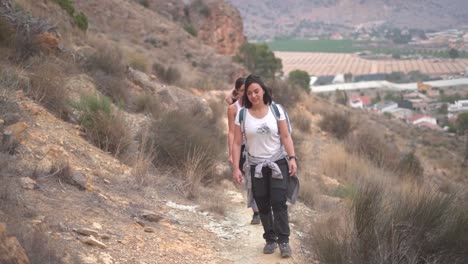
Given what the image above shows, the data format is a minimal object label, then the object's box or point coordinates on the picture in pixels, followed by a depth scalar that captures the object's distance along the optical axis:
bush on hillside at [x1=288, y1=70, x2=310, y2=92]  42.58
